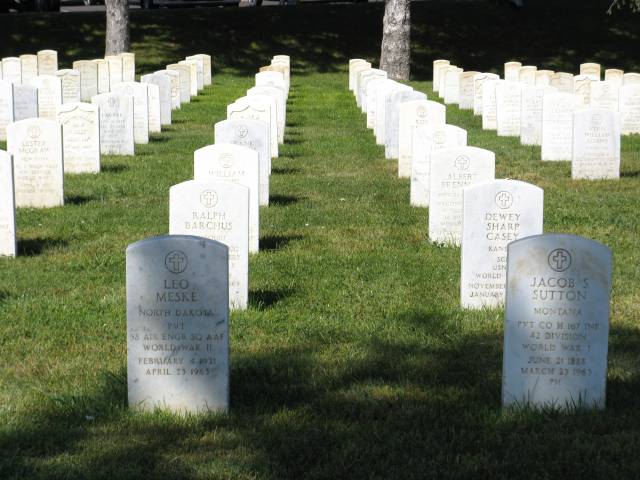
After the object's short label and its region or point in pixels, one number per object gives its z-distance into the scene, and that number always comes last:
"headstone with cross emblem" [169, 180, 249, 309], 8.89
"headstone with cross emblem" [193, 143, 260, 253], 10.98
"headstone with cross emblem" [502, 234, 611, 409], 6.59
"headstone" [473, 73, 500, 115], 24.75
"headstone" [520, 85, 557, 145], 19.28
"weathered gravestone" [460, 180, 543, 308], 8.88
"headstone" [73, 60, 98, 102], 28.11
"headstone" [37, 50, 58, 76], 30.36
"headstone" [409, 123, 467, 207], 13.37
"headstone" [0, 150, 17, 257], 10.55
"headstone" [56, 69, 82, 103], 23.80
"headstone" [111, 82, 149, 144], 19.33
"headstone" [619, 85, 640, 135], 21.86
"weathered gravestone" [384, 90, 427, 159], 17.83
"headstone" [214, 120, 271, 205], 13.37
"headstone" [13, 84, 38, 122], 19.64
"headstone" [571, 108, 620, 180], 15.16
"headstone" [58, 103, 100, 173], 15.70
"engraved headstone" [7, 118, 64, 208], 13.07
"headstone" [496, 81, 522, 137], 21.23
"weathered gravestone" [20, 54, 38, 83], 29.22
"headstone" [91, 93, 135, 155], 17.69
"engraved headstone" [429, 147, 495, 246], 11.17
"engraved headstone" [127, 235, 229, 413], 6.57
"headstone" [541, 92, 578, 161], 17.48
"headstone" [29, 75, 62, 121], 21.19
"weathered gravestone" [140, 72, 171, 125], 22.73
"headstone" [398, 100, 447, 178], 15.47
